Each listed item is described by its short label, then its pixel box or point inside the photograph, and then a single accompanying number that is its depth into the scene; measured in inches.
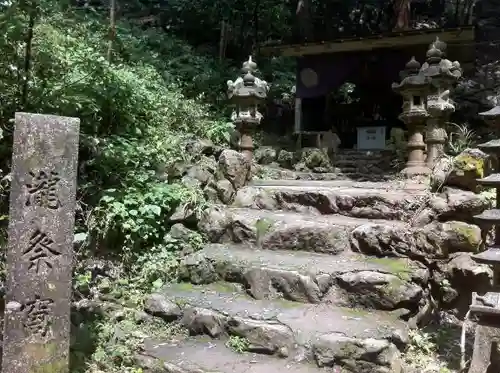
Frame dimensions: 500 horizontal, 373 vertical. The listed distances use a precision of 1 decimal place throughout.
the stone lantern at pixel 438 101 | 277.7
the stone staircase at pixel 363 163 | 391.2
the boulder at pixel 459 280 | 182.7
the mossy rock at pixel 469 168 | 198.4
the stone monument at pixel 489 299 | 134.7
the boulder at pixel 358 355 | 147.1
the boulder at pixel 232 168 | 270.2
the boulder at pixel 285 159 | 421.7
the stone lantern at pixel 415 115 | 286.2
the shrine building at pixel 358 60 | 441.4
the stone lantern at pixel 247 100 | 308.7
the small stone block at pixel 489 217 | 139.5
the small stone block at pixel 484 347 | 134.5
